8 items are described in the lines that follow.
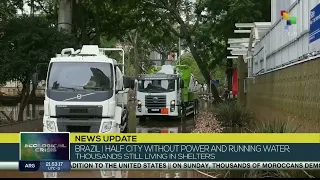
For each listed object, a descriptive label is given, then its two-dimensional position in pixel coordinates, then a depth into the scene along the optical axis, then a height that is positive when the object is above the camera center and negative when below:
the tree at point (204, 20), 26.69 +3.65
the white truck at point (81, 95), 13.02 -0.40
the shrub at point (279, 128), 8.98 -0.90
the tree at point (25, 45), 20.59 +1.55
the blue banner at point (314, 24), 8.77 +1.03
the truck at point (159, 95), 24.80 -0.72
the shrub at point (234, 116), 19.69 -1.47
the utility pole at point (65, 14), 23.81 +3.28
